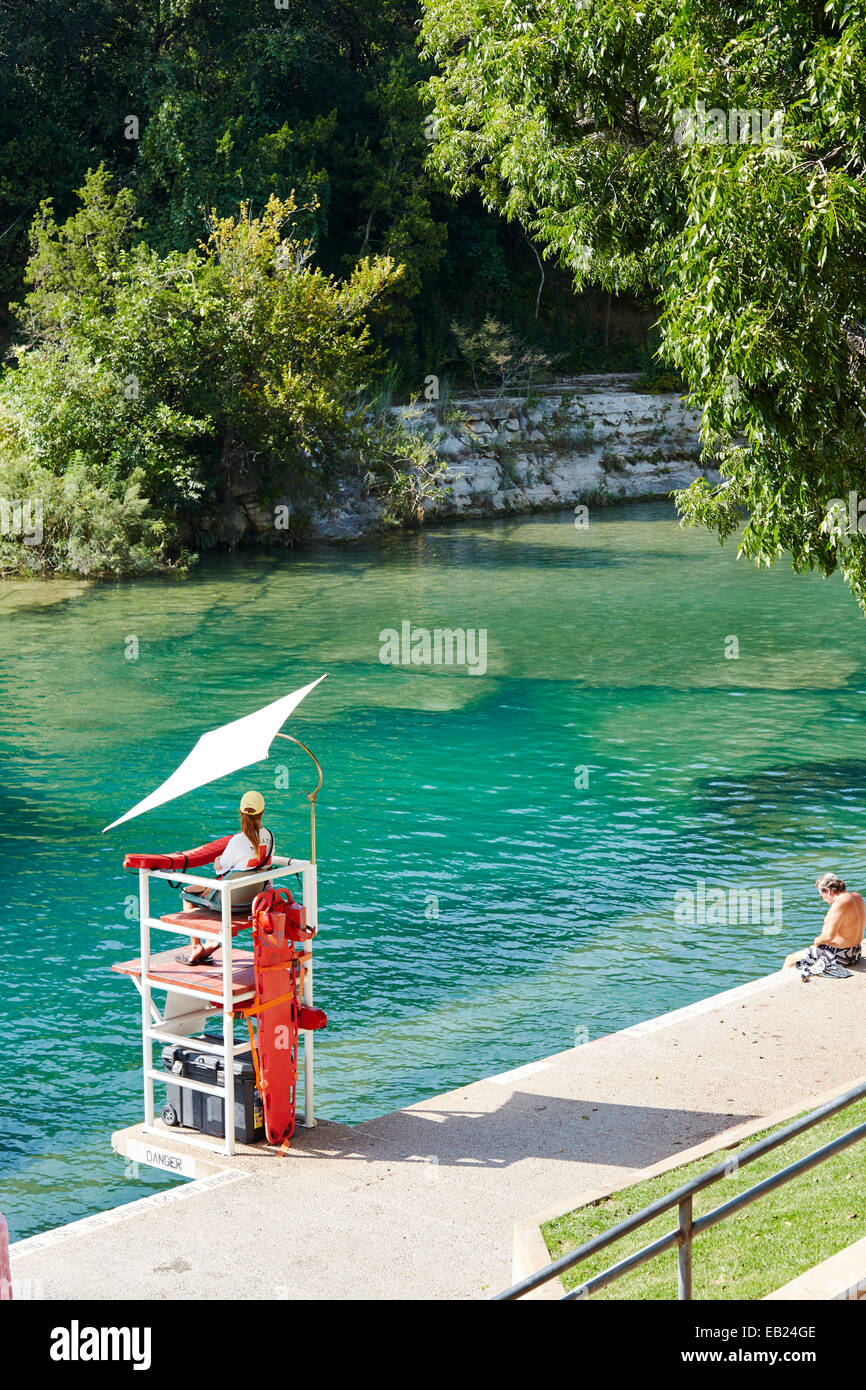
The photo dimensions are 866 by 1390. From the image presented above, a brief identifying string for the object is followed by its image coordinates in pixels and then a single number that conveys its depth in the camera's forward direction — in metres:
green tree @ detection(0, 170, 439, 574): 35.53
